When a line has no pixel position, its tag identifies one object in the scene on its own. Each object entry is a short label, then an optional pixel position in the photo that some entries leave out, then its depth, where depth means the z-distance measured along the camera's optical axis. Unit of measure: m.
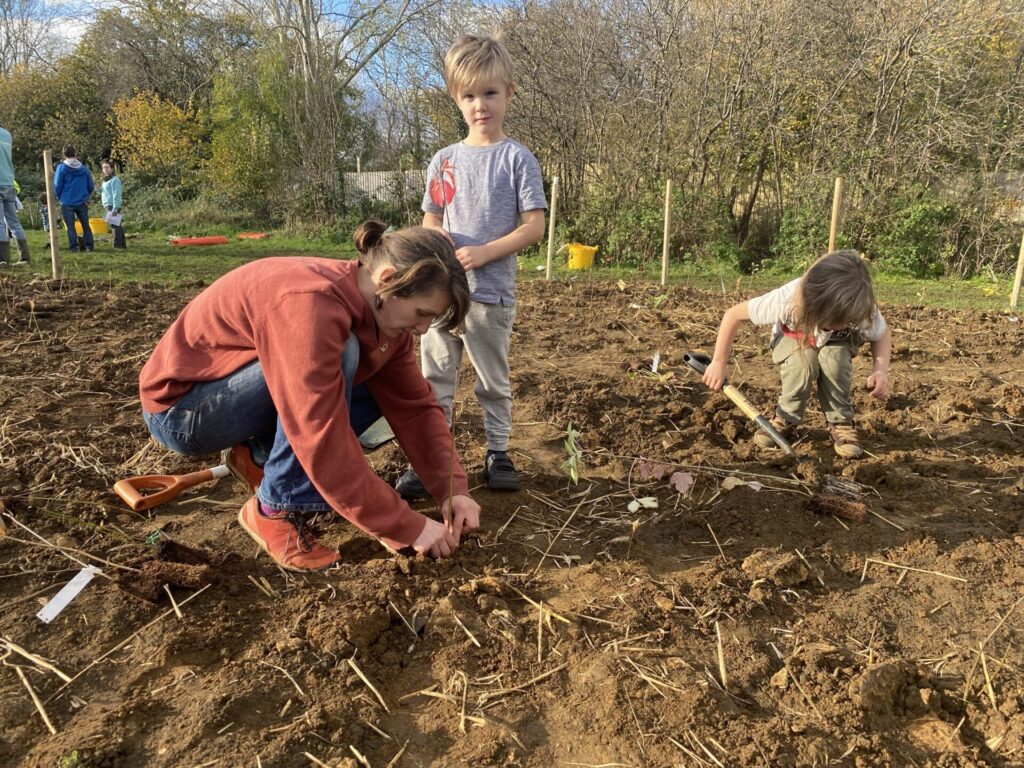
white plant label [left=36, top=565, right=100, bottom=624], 1.96
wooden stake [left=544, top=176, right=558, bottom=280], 9.28
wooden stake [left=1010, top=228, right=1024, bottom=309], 7.56
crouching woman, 1.87
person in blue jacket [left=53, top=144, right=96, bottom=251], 10.70
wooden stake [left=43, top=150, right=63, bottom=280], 7.55
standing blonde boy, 2.74
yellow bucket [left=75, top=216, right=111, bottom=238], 14.20
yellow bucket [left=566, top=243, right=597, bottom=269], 10.90
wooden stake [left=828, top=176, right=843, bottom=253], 6.78
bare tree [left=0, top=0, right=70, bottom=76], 26.34
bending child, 3.02
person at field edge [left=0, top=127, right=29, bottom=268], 8.82
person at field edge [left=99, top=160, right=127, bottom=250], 11.66
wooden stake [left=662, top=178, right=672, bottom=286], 9.02
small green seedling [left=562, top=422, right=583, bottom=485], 2.76
